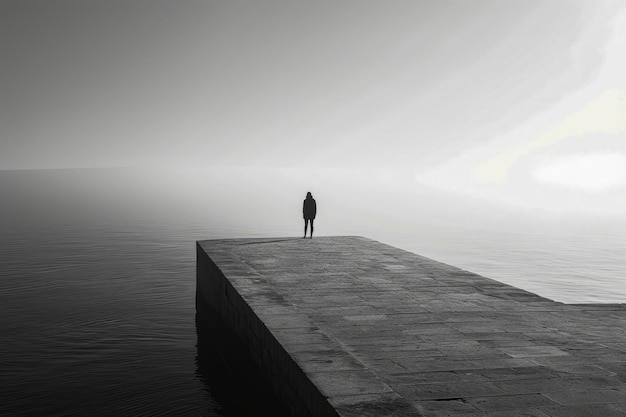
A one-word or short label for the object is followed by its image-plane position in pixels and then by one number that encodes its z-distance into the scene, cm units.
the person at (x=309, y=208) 2665
